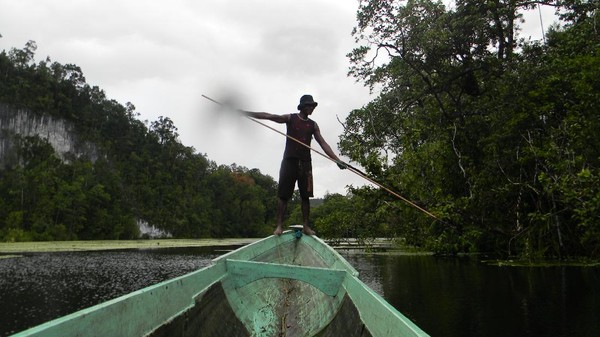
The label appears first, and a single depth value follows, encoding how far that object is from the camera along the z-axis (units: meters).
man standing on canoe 6.00
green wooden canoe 2.63
